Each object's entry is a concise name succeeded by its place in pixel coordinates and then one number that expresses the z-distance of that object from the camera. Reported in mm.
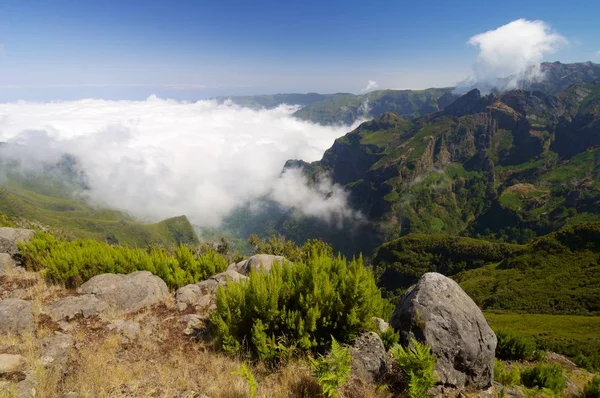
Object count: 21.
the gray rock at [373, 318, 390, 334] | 12464
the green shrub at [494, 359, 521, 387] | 12273
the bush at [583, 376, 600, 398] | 11930
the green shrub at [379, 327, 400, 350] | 10430
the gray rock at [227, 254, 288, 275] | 22609
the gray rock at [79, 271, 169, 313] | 14648
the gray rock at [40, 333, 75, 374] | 8656
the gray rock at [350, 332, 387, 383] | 8992
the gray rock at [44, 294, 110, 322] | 12641
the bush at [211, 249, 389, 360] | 9617
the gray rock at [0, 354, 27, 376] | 7664
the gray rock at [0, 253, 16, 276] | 17925
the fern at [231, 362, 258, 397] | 6991
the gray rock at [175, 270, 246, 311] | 14797
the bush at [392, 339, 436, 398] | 7766
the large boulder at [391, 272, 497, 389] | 10227
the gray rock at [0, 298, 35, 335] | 11109
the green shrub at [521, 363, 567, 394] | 12844
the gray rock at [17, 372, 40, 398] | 6728
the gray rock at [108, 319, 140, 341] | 11445
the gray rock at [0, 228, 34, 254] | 20861
